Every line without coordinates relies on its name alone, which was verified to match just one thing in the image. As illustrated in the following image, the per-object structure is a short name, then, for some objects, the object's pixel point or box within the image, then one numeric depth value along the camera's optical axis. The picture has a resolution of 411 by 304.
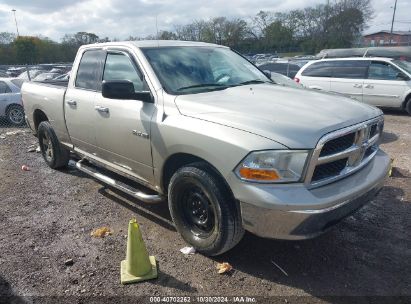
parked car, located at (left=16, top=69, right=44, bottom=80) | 21.98
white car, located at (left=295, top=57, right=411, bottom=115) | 10.30
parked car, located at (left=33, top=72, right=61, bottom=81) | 19.30
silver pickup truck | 2.74
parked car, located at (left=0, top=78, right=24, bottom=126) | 11.59
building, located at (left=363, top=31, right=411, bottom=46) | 60.57
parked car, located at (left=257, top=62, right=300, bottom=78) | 17.20
